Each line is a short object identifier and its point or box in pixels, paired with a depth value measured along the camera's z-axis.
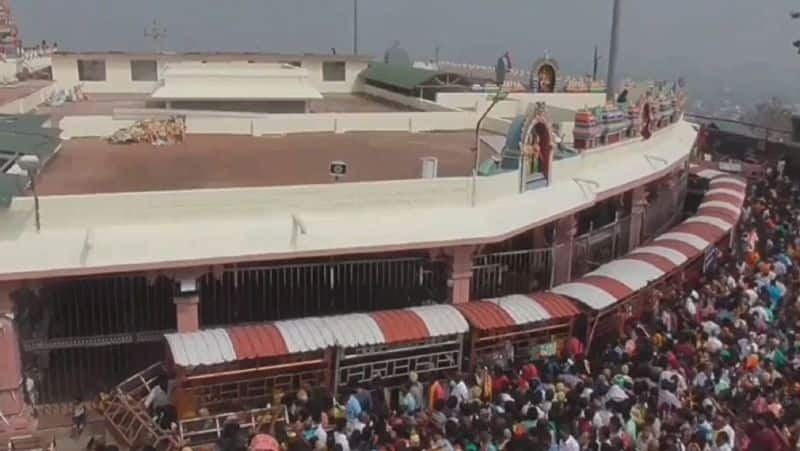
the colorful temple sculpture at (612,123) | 19.12
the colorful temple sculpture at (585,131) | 18.27
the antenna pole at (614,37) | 24.08
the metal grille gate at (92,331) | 12.75
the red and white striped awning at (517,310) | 13.47
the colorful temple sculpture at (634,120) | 20.42
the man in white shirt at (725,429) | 11.02
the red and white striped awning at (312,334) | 11.65
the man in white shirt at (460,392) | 12.36
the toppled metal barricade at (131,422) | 11.17
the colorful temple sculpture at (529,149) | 15.80
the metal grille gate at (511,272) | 15.48
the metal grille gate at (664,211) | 22.86
